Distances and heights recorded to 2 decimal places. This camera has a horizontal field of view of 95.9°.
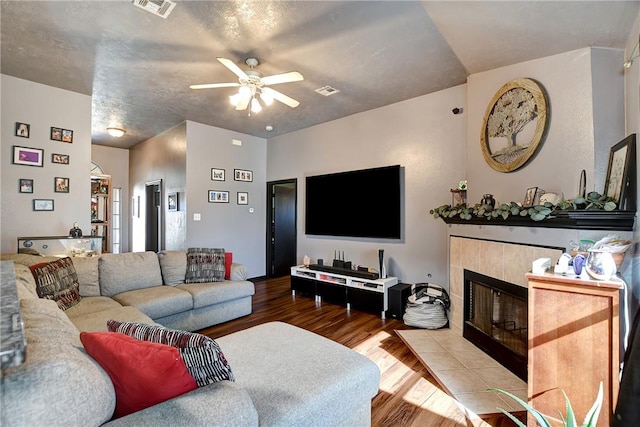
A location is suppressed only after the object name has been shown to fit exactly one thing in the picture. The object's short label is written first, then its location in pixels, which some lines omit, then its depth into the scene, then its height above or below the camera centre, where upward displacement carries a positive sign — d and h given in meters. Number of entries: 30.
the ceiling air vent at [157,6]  2.03 +1.50
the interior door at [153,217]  5.54 -0.04
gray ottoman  1.19 -0.77
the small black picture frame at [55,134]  3.50 +0.99
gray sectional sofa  0.69 -0.73
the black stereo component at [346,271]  3.68 -0.77
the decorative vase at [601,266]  1.43 -0.26
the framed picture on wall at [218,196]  4.96 +0.32
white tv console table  3.55 -1.00
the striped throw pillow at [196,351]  1.02 -0.50
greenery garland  1.82 +0.05
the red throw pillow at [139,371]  0.93 -0.51
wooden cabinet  1.41 -0.66
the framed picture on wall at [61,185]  3.54 +0.37
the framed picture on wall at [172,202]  4.95 +0.22
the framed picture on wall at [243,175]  5.30 +0.75
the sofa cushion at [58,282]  2.25 -0.55
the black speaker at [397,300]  3.40 -1.02
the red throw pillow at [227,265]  3.53 -0.62
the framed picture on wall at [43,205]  3.39 +0.12
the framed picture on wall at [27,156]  3.26 +0.68
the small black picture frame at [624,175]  1.74 +0.25
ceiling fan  2.47 +1.18
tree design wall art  2.38 +0.80
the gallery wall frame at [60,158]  3.52 +0.70
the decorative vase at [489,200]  2.63 +0.14
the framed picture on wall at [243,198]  5.36 +0.31
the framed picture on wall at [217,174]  4.97 +0.70
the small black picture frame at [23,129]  3.26 +0.97
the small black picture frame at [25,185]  3.30 +0.34
